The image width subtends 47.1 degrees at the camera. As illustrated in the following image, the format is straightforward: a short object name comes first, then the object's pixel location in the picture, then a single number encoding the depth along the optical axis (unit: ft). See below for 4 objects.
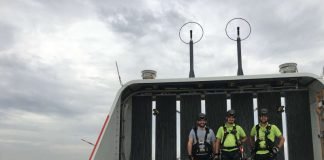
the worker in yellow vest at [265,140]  25.30
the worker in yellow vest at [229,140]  25.54
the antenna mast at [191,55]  31.24
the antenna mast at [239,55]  30.42
